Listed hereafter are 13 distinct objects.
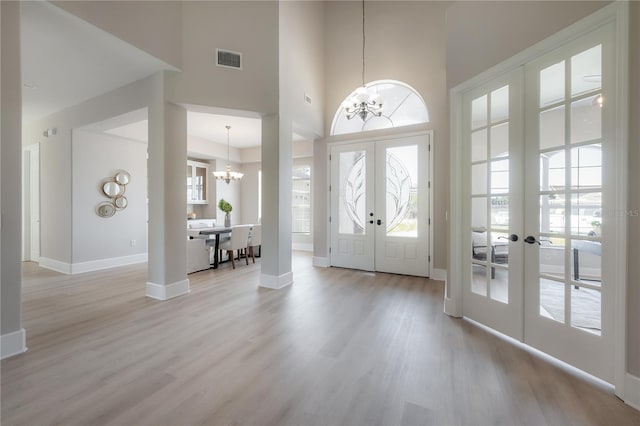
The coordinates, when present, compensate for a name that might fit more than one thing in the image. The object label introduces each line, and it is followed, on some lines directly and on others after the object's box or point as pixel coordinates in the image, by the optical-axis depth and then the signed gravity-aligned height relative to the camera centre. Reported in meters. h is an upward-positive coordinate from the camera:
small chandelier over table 6.54 +0.84
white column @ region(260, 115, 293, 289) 3.98 +0.11
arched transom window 4.73 +1.78
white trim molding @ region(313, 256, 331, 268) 5.42 -1.04
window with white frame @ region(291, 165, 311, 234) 7.82 +0.24
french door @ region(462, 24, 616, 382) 1.83 +0.07
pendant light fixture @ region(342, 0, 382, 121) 3.90 +1.54
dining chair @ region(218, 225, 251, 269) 5.31 -0.62
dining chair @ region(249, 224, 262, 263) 5.82 -0.59
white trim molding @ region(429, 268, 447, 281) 4.44 -1.06
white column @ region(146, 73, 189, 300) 3.47 +0.21
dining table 5.29 -0.46
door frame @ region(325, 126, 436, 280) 4.52 +1.27
